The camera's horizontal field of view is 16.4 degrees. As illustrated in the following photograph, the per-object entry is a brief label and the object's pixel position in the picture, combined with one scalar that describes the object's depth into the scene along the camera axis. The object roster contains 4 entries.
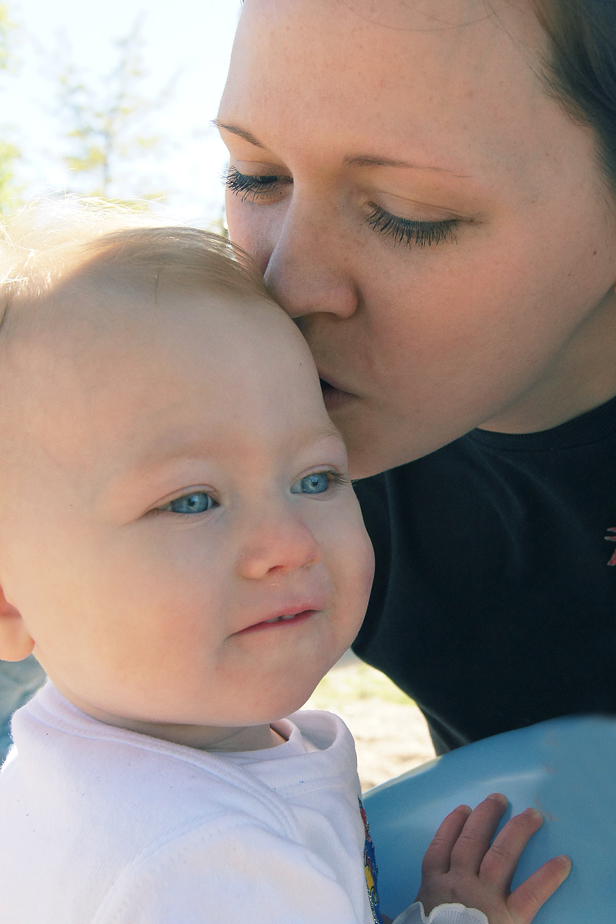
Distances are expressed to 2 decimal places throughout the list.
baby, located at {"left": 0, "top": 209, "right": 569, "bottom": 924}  0.66
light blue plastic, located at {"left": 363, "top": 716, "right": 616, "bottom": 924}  0.73
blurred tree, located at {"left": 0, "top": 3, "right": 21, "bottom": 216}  7.82
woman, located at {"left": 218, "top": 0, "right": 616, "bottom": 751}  0.71
